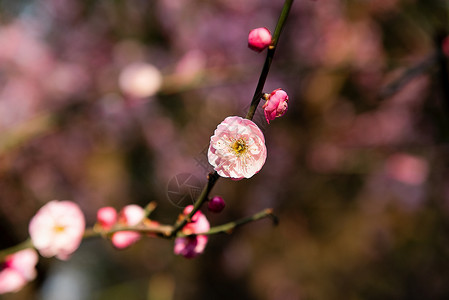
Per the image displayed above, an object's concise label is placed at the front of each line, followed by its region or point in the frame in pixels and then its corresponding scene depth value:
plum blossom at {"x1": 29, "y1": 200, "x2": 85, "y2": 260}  0.47
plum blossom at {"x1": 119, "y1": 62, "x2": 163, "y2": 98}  1.27
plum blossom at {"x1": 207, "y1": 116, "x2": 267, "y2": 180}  0.32
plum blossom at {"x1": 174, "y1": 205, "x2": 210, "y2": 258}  0.41
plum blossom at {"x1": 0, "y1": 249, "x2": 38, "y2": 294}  0.51
